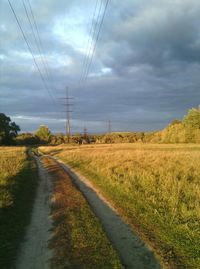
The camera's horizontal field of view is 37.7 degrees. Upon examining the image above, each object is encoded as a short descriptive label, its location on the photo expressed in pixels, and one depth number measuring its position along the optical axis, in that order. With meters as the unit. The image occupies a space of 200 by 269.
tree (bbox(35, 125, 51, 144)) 131.81
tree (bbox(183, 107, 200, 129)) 77.50
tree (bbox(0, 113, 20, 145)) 90.06
